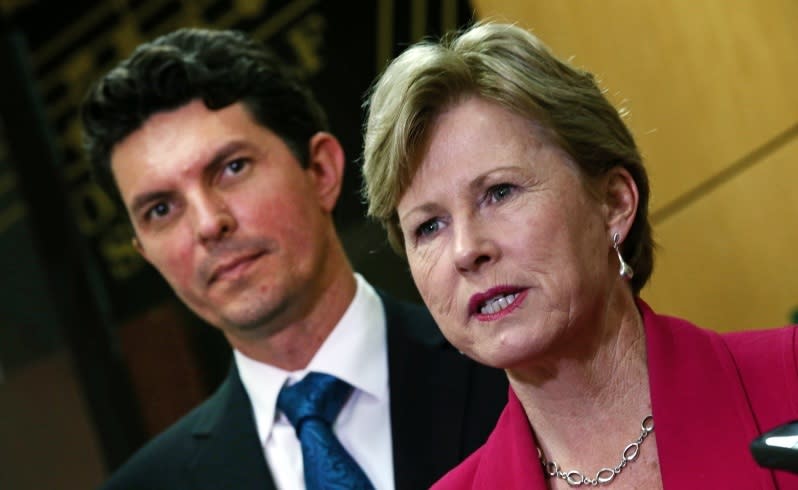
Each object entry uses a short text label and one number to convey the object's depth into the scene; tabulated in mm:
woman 2968
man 3229
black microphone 2761
